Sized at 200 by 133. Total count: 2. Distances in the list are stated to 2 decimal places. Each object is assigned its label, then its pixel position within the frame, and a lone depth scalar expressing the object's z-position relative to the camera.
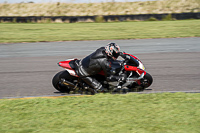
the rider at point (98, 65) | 13.77
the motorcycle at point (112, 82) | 14.31
